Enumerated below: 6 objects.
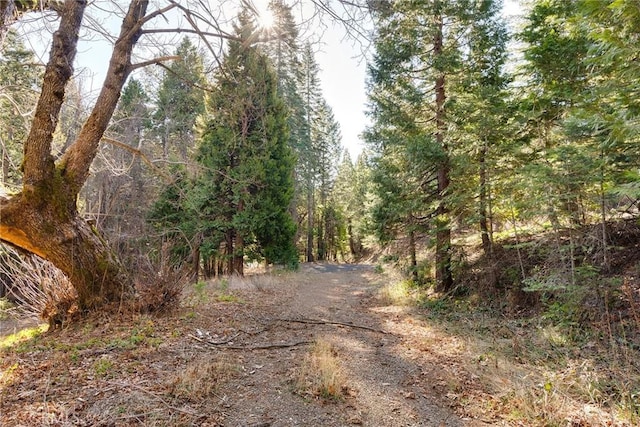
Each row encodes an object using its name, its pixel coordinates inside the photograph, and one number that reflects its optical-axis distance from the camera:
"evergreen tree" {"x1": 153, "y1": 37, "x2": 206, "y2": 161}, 17.67
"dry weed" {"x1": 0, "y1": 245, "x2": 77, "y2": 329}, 4.58
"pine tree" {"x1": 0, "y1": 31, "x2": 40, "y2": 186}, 5.18
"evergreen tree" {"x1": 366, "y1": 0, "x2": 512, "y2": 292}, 7.98
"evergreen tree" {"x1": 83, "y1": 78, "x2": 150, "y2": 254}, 13.18
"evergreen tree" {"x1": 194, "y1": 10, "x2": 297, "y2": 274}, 12.91
